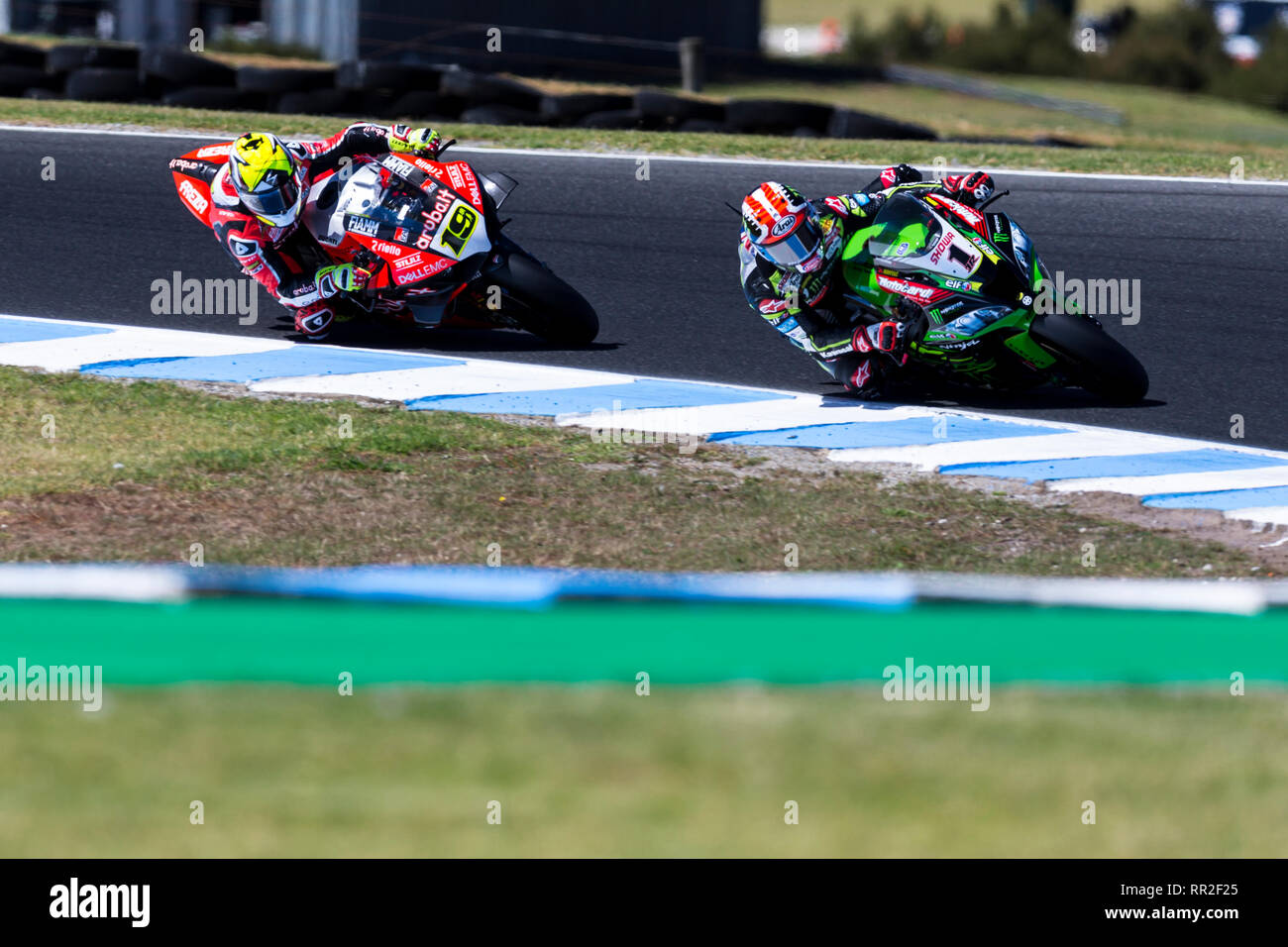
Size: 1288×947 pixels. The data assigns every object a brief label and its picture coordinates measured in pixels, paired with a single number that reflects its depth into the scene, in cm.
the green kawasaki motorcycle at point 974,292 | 1733
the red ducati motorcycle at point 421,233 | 1836
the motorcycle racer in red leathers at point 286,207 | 1820
